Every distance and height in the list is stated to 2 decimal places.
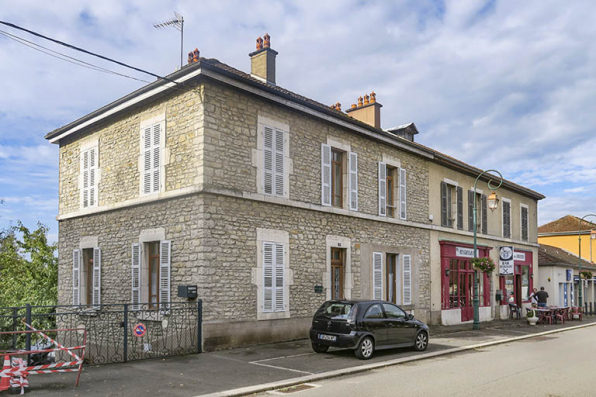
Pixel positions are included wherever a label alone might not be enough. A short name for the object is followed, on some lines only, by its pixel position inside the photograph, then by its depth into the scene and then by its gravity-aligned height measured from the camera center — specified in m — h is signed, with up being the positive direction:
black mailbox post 12.48 -1.13
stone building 13.13 +1.07
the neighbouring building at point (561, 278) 31.11 -2.22
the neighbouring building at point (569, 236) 44.83 +0.47
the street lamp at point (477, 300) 19.47 -2.13
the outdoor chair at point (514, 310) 26.17 -3.35
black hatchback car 11.81 -1.94
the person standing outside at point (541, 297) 25.66 -2.64
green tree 24.53 -1.39
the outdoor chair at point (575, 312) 27.23 -3.58
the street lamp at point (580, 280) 32.16 -2.36
